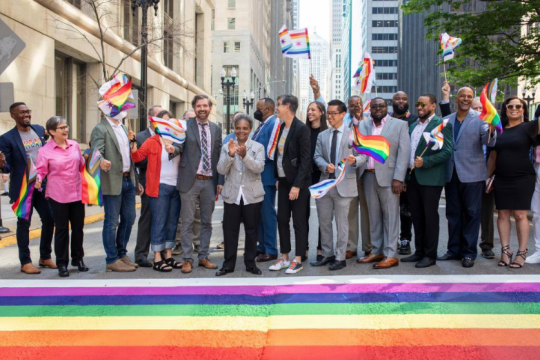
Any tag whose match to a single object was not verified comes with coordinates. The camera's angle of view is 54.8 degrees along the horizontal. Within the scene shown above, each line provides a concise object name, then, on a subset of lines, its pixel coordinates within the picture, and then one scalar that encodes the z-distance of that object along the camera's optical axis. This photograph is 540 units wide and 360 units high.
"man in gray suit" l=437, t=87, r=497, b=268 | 6.92
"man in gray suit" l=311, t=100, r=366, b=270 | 6.83
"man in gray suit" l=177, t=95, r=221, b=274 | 6.91
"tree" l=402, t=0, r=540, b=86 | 16.42
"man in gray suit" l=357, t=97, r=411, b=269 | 6.89
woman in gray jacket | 6.65
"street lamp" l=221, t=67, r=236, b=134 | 33.34
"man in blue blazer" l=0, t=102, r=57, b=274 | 6.91
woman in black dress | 6.77
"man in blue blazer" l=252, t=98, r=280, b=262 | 7.61
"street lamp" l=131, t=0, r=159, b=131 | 16.47
